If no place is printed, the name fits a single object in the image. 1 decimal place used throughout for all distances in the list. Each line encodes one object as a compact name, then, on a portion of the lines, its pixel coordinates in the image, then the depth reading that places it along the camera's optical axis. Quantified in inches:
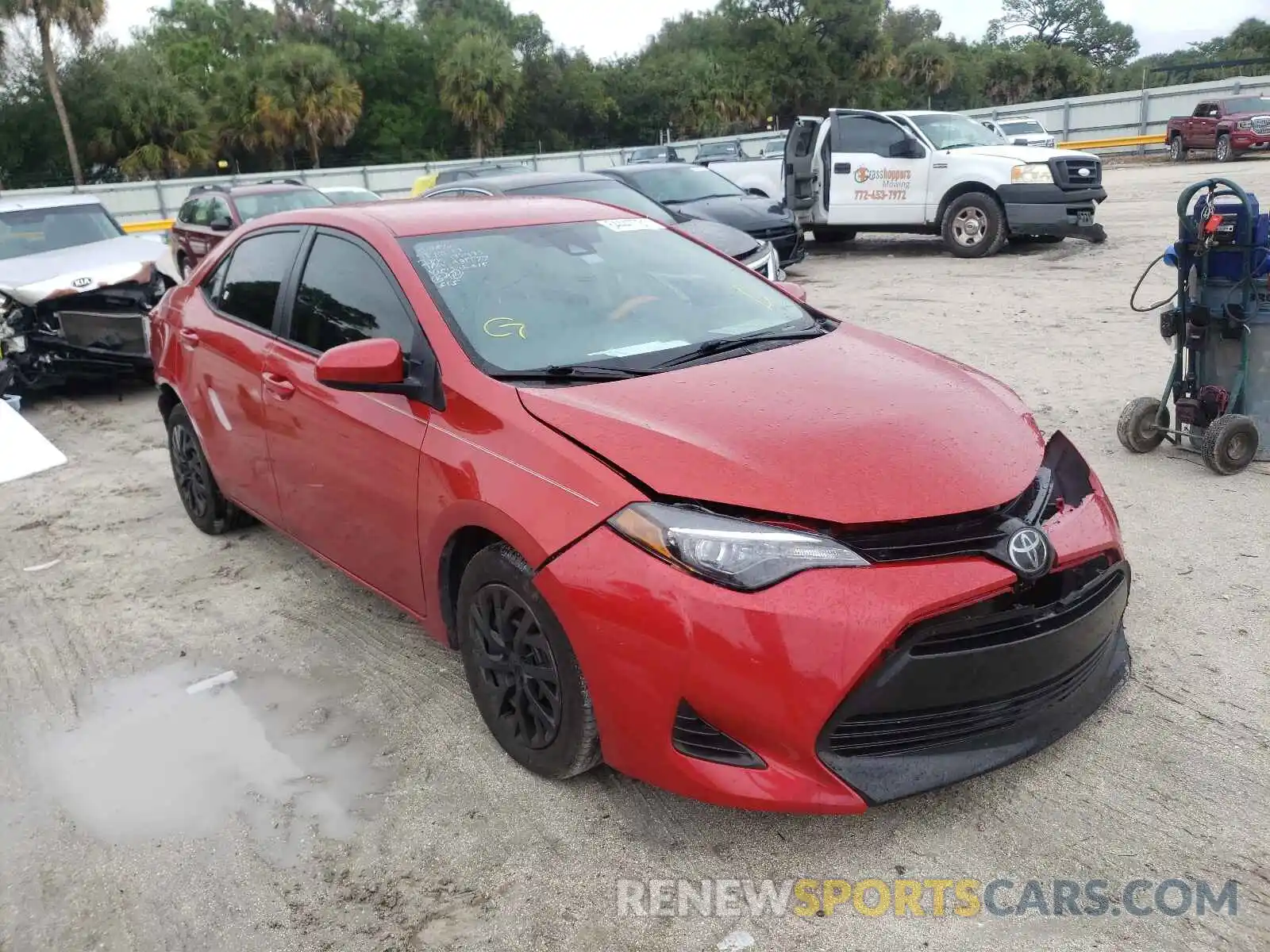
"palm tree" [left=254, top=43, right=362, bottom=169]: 1867.6
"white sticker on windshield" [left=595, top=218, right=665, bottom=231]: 165.9
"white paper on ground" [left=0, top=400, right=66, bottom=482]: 281.4
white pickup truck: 522.6
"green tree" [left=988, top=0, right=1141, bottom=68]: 3959.2
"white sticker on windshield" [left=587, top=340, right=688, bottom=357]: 135.0
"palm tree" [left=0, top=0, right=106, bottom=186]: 1470.2
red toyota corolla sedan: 98.8
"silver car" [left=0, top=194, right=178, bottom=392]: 331.0
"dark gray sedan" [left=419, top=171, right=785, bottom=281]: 405.7
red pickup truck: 982.4
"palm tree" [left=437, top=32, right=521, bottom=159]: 2146.9
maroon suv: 547.8
